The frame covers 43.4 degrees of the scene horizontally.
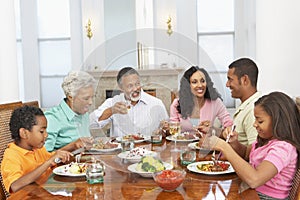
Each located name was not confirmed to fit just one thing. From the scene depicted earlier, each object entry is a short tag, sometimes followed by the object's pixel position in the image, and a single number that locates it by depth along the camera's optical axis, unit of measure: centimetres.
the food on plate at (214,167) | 140
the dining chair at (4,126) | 177
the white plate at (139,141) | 149
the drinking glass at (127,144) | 149
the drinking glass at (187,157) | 152
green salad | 130
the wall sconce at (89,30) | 551
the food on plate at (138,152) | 144
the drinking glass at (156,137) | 157
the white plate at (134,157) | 142
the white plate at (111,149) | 151
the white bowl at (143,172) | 130
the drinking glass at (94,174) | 128
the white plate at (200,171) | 135
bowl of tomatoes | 116
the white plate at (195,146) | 158
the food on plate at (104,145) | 151
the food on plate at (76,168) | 141
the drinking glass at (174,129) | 152
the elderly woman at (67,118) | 185
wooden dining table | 115
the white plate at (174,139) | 152
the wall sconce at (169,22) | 526
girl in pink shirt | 130
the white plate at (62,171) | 138
